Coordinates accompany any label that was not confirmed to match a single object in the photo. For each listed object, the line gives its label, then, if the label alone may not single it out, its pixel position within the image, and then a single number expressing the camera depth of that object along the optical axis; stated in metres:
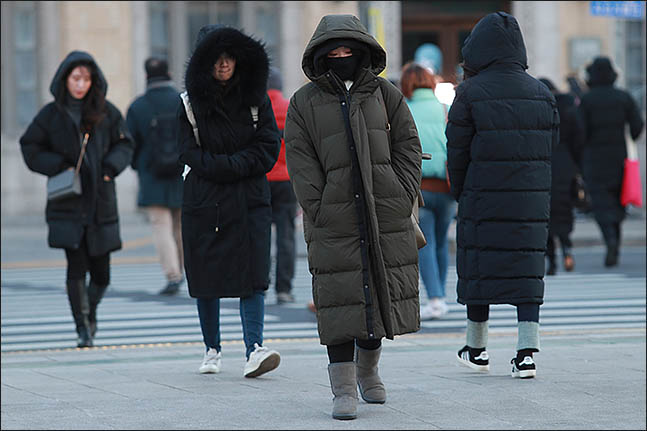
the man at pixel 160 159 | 25.56
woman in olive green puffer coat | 13.26
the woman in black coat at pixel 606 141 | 29.86
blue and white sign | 35.66
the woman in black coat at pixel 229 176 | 15.91
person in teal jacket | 21.64
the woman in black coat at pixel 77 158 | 19.45
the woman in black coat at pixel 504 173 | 15.50
